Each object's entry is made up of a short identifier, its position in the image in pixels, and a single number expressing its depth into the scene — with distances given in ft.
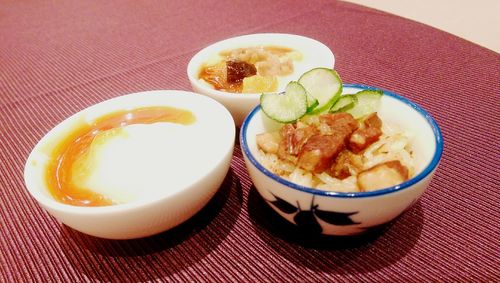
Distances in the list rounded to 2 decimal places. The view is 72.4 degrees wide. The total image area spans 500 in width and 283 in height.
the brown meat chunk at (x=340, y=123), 0.66
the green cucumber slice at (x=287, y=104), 0.72
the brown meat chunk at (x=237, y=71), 0.95
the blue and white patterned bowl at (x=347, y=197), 0.53
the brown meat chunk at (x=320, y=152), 0.62
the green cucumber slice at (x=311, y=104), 0.73
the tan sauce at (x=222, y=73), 0.95
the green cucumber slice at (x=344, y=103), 0.73
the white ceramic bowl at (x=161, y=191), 0.56
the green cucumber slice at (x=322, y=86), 0.74
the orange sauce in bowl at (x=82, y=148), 0.64
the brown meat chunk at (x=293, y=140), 0.66
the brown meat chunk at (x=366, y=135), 0.66
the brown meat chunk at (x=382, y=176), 0.57
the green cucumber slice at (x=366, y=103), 0.73
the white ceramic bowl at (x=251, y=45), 0.86
